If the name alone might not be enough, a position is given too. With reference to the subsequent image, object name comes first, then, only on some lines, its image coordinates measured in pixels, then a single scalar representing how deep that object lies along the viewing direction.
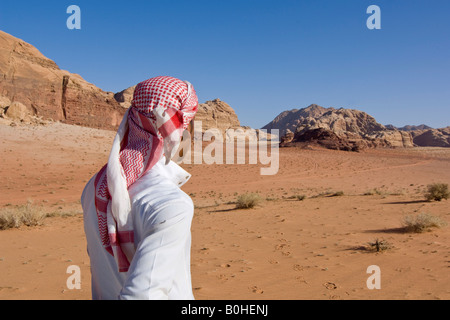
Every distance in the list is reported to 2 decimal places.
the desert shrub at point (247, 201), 10.85
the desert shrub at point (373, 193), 13.14
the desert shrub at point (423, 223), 6.84
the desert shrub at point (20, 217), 8.22
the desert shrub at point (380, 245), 5.71
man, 1.15
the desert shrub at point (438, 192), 10.57
